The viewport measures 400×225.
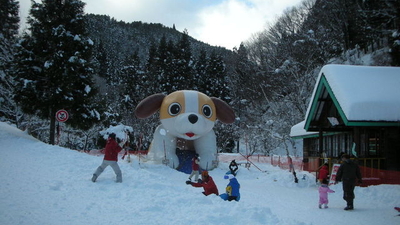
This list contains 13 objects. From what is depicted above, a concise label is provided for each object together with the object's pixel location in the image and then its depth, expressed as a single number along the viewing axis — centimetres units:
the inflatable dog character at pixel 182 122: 1681
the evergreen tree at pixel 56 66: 1808
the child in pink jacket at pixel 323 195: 890
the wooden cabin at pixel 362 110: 1195
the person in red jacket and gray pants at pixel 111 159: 895
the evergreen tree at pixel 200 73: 4216
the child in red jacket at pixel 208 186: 826
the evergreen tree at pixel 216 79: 4147
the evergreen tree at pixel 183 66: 4172
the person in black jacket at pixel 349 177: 872
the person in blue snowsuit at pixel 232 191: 789
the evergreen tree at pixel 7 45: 2234
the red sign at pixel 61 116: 1616
